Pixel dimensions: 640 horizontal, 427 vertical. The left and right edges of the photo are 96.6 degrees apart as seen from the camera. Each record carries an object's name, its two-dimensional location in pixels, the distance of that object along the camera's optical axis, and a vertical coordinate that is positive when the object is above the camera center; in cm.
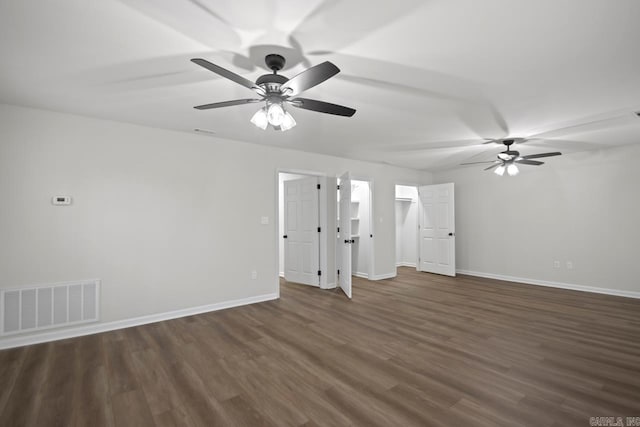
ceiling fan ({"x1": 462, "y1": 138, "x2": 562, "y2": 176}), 448 +99
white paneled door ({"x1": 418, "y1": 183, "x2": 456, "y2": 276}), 662 -27
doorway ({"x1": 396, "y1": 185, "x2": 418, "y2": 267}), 796 -20
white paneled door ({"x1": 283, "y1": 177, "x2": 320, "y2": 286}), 559 -25
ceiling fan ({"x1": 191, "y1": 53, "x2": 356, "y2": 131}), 202 +94
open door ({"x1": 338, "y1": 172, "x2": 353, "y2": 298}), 499 -26
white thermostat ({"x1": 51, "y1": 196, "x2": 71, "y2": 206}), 328 +24
